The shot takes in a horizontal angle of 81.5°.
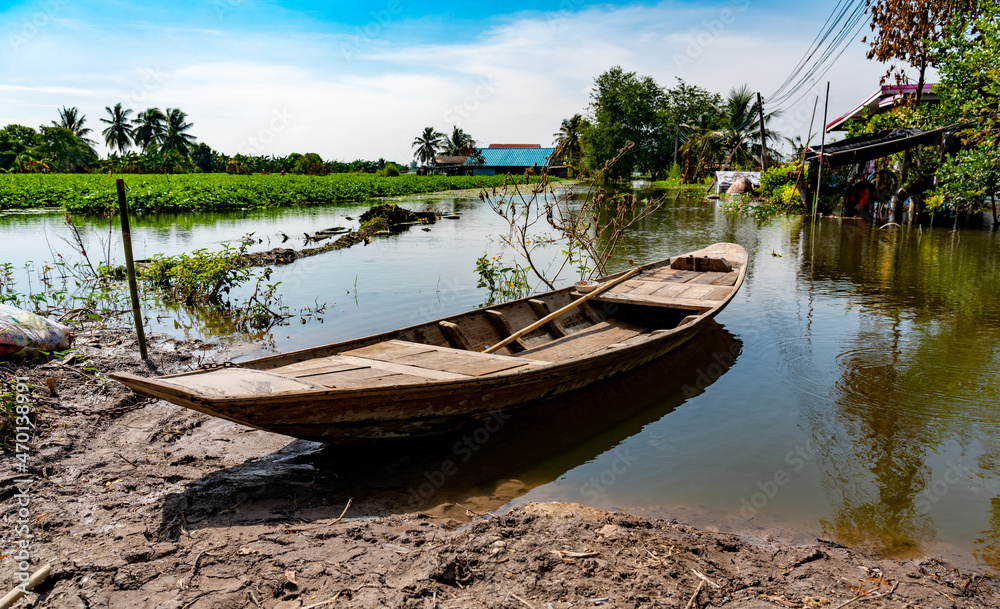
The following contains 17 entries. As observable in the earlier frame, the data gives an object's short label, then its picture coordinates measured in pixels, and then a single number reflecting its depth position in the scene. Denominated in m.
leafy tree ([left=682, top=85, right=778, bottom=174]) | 39.34
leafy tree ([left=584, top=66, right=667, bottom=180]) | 47.22
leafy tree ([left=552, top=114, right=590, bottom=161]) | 55.88
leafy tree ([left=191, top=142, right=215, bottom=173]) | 51.56
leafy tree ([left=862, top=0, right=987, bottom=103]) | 12.96
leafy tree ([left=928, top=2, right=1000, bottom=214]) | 11.07
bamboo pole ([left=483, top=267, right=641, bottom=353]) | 5.39
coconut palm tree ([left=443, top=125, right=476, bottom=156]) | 69.94
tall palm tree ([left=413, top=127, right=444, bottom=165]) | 69.94
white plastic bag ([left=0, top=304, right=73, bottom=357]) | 4.75
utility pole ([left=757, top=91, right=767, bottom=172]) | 23.30
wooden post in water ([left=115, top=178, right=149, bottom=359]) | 5.34
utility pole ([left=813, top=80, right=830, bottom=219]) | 15.69
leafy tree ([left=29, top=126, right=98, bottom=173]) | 39.62
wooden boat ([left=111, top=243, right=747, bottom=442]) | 3.25
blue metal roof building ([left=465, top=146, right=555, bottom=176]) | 66.12
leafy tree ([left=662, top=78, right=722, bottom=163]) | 47.16
